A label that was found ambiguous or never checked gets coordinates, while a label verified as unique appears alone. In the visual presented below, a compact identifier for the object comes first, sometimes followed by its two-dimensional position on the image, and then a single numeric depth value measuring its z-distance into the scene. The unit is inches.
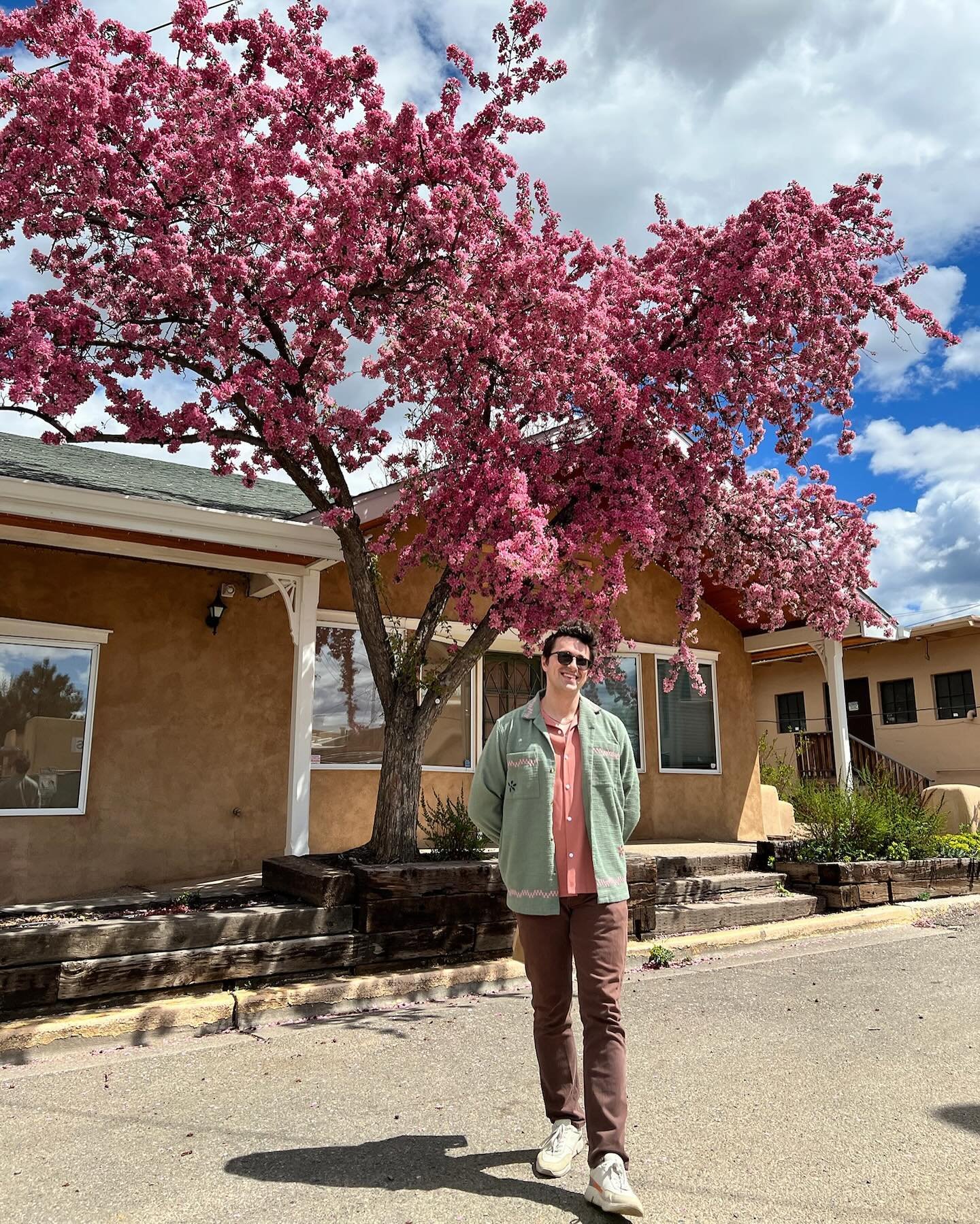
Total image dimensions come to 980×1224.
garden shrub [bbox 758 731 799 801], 583.7
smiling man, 118.9
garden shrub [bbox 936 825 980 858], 398.6
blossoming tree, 241.6
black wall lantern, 350.6
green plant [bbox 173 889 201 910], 251.3
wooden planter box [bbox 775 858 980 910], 344.8
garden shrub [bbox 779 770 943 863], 369.7
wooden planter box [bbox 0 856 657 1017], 191.5
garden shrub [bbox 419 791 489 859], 282.5
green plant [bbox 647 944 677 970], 268.4
